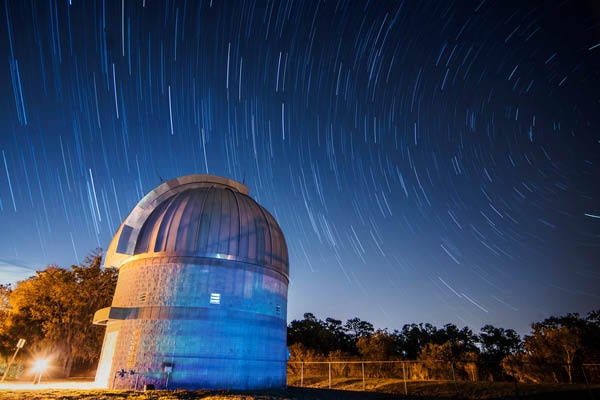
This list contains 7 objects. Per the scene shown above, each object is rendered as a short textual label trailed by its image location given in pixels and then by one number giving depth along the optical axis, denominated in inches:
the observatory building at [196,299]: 555.8
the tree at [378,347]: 1402.6
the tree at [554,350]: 910.4
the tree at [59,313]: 1000.9
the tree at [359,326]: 2214.6
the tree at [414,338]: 1905.8
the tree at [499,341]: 1964.8
